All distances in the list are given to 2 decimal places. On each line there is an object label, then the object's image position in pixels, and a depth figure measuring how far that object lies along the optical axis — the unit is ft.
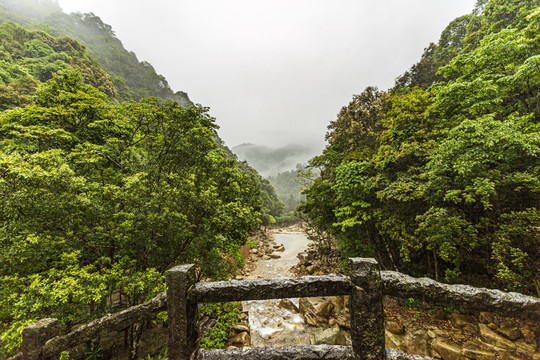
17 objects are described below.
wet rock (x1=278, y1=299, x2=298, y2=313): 33.66
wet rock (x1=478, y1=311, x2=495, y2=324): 21.25
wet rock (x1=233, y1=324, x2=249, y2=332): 25.95
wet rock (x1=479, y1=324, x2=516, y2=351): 18.08
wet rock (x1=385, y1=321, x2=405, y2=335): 24.53
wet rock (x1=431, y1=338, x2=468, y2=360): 18.97
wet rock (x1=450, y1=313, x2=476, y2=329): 22.17
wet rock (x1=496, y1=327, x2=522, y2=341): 18.67
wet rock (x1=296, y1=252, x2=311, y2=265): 55.36
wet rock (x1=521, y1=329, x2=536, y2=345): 17.01
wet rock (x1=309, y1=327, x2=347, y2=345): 23.44
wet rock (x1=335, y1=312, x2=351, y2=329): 27.30
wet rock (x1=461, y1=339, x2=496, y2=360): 17.85
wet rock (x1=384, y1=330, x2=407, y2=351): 22.63
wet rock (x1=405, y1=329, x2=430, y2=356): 21.14
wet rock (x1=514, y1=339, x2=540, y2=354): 16.52
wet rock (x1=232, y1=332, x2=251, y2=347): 23.80
